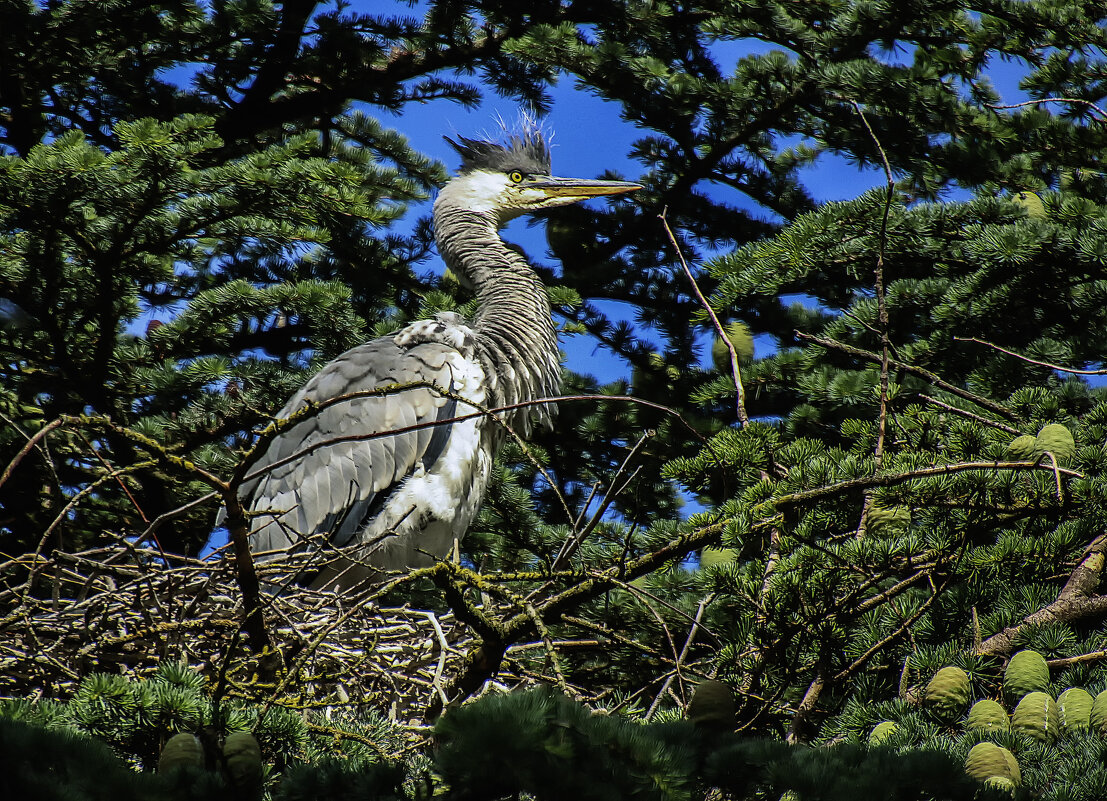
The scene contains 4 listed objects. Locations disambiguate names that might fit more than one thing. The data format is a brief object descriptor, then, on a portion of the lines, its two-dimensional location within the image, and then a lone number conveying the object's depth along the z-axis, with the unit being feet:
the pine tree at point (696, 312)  75.94
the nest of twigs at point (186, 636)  76.14
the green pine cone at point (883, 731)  75.16
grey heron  90.91
